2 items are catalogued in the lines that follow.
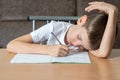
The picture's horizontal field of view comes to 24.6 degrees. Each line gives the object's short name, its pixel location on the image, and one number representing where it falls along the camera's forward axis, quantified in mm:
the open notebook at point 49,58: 1143
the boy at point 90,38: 1235
